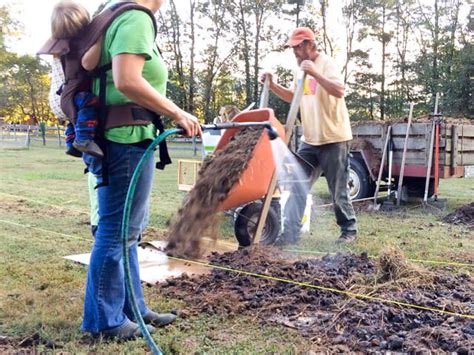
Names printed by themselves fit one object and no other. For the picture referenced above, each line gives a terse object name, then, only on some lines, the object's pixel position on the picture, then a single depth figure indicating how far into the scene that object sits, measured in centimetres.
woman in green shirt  197
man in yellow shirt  449
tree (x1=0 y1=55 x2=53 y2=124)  3938
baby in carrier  205
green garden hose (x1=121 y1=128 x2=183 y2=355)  207
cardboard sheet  341
